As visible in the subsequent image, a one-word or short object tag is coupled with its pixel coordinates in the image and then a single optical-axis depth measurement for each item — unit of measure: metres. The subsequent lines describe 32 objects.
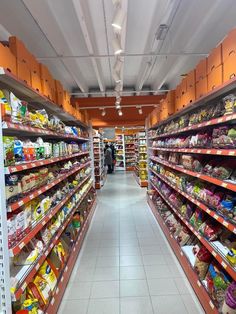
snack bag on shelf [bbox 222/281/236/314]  2.02
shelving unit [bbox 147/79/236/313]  2.35
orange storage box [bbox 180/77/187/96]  3.71
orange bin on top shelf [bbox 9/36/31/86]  2.36
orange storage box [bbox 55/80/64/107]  3.82
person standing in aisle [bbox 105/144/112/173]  16.11
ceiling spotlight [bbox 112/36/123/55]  3.37
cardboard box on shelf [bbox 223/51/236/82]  2.17
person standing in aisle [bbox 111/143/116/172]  17.22
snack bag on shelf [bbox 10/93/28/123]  2.09
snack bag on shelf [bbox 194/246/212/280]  2.81
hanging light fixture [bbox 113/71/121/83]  5.33
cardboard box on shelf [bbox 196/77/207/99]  2.89
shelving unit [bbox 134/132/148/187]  10.90
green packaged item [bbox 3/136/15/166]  1.87
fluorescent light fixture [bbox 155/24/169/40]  3.70
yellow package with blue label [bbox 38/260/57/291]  2.63
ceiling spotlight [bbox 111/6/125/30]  2.73
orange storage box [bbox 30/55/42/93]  2.75
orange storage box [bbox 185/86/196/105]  3.27
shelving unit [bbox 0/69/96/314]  1.80
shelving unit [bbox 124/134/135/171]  19.02
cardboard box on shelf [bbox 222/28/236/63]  2.16
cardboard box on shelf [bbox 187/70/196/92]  3.29
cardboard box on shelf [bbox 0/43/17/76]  2.04
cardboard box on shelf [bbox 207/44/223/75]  2.47
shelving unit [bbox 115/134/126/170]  19.34
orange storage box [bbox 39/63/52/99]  3.12
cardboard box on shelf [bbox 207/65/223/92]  2.46
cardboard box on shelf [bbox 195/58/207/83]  2.89
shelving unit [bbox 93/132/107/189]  10.97
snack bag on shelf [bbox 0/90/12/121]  1.88
